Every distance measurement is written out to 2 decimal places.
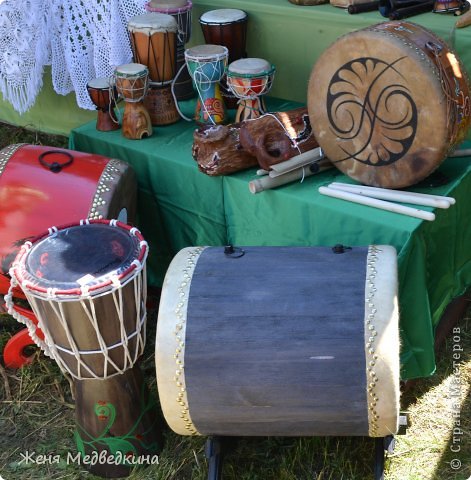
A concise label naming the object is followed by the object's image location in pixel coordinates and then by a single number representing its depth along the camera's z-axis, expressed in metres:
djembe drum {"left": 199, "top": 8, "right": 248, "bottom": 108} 2.99
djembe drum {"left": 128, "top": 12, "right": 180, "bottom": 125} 2.92
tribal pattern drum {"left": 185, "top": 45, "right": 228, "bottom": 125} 2.82
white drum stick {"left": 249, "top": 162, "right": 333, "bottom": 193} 2.44
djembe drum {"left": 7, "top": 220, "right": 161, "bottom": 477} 2.02
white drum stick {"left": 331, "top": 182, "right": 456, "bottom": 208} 2.21
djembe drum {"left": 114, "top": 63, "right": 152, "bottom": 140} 2.86
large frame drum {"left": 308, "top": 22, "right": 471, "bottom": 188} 2.16
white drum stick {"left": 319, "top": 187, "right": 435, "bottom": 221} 2.19
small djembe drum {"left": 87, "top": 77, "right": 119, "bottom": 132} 3.00
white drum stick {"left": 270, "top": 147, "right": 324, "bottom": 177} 2.43
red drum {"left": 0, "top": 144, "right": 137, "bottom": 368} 2.52
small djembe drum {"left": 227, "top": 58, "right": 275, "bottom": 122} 2.70
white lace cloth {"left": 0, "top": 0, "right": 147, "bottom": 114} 3.19
